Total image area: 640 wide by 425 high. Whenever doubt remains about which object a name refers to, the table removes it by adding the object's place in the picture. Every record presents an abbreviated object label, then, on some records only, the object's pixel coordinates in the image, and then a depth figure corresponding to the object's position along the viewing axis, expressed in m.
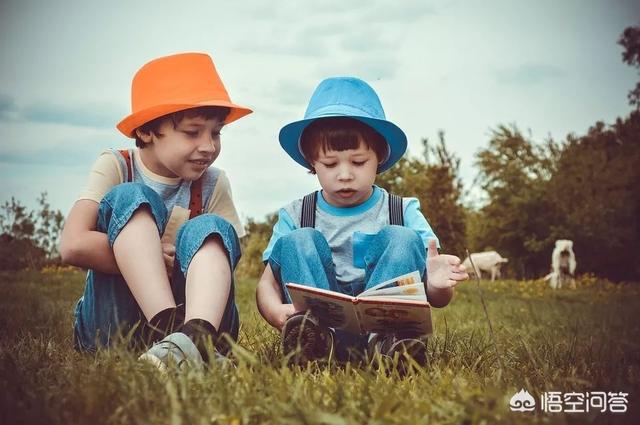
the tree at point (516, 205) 17.56
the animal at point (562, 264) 14.18
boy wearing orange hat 2.20
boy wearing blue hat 2.44
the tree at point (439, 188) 13.39
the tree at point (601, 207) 16.58
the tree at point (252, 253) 13.40
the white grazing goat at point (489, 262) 16.00
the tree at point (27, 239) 10.32
